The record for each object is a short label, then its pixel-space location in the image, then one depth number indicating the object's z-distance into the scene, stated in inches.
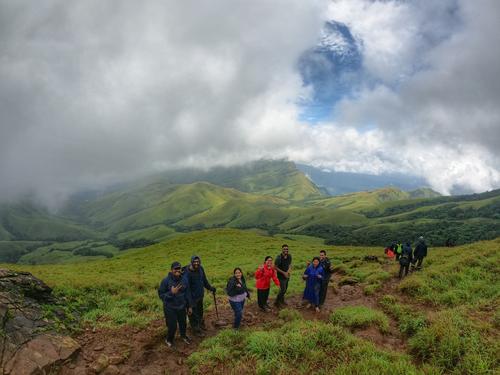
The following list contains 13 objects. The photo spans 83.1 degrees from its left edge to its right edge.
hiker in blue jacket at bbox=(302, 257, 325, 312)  546.8
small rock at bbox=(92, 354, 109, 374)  353.4
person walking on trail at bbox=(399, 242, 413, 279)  768.9
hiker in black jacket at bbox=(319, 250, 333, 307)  565.9
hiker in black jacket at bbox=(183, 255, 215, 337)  455.8
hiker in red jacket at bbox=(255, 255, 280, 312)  542.3
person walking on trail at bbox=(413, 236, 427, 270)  824.3
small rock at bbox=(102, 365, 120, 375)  352.8
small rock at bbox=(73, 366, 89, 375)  341.7
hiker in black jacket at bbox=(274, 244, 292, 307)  568.9
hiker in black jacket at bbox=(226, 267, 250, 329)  469.1
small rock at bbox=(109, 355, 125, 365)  373.4
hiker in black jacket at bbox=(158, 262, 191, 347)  418.9
